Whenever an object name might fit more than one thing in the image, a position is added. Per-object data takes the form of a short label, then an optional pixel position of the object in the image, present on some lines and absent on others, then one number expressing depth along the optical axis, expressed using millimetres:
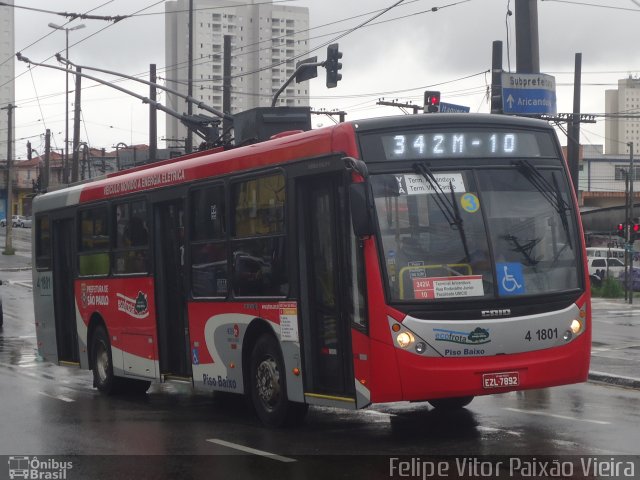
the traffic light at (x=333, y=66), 25719
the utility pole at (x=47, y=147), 73438
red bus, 10156
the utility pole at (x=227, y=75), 35450
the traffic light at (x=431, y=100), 28920
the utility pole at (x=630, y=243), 41125
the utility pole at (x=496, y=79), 23844
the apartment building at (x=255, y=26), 193250
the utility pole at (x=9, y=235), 74400
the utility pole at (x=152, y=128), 42375
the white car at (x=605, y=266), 55969
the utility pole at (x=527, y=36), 20906
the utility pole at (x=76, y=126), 51375
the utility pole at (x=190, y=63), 38156
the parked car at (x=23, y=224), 108125
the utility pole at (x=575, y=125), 42238
